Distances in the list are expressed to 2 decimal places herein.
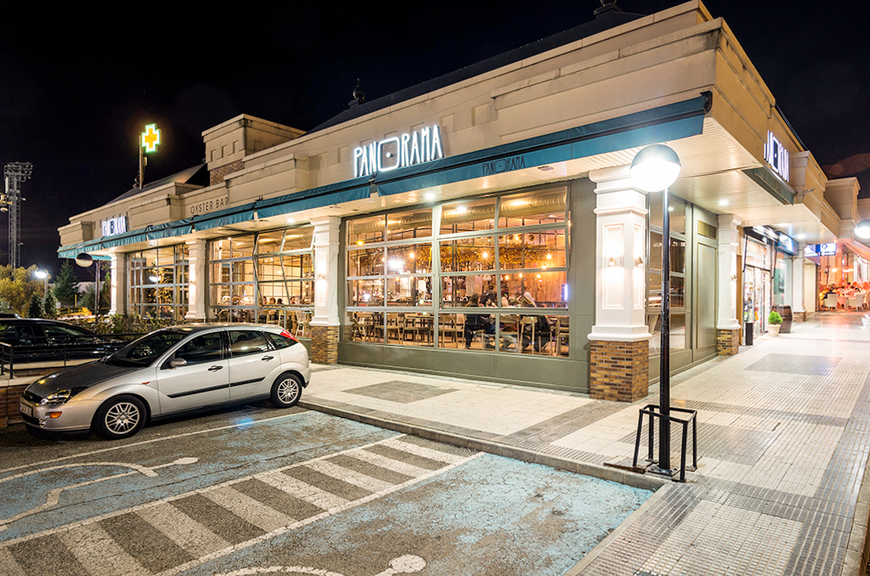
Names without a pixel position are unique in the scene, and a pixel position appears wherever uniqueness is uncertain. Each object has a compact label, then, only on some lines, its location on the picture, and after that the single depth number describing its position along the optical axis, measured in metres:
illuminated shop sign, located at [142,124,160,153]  25.06
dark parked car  9.01
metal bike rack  5.00
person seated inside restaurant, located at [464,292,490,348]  11.05
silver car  6.70
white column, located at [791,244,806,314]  26.25
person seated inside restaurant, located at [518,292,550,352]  10.16
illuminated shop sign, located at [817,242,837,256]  23.70
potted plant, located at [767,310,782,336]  19.05
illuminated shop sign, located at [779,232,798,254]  19.34
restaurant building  7.69
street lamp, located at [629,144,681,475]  5.11
